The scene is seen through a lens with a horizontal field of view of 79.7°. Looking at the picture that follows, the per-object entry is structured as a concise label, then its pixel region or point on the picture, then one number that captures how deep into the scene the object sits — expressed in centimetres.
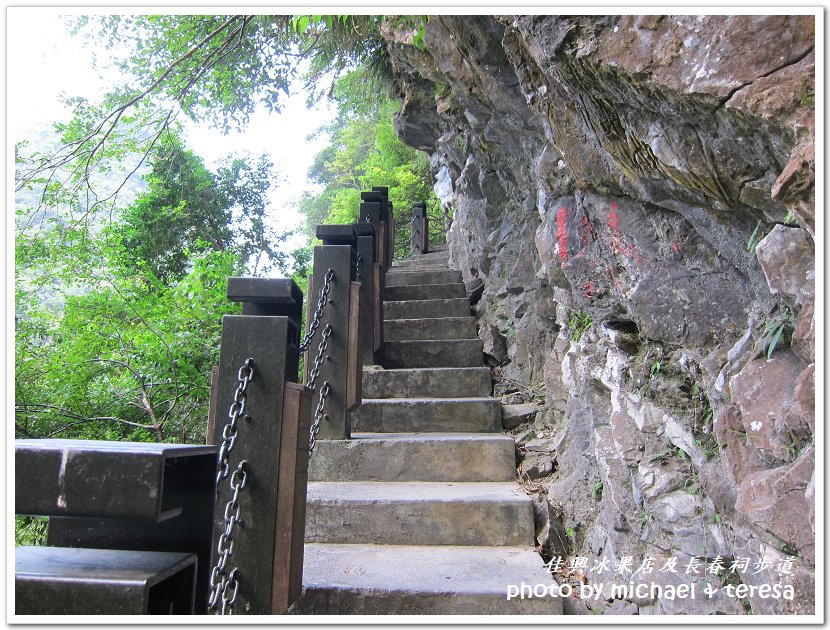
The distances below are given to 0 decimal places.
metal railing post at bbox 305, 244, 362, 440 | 339
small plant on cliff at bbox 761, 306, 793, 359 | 140
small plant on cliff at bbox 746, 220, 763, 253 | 152
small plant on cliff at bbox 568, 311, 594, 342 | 275
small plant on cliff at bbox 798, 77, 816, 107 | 119
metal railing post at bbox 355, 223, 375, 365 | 446
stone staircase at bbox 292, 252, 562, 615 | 213
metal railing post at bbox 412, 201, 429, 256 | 1009
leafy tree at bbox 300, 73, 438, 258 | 905
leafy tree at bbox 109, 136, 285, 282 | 699
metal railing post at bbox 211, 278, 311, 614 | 189
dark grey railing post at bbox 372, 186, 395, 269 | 658
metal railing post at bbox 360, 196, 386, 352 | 607
